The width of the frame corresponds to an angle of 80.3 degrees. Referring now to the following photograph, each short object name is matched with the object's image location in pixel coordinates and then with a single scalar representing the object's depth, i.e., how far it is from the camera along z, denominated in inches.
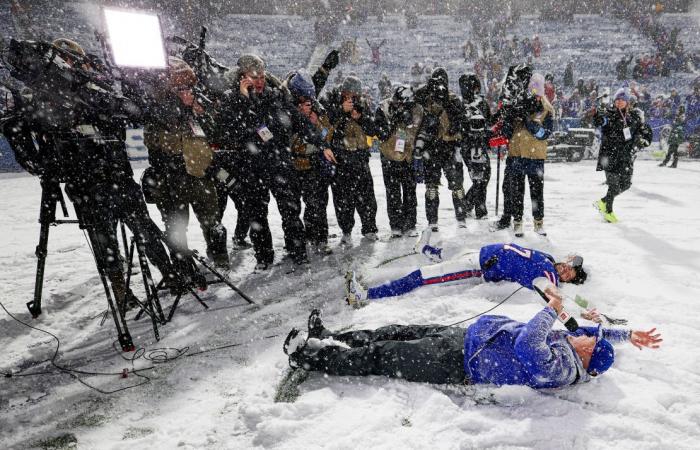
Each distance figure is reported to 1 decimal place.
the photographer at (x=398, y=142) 206.7
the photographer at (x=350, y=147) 198.8
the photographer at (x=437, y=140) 205.6
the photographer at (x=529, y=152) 193.3
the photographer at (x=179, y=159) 154.1
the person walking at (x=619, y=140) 229.5
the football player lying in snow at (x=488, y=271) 131.2
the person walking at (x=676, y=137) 428.5
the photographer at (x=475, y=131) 216.4
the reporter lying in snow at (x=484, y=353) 95.0
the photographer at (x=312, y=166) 187.3
